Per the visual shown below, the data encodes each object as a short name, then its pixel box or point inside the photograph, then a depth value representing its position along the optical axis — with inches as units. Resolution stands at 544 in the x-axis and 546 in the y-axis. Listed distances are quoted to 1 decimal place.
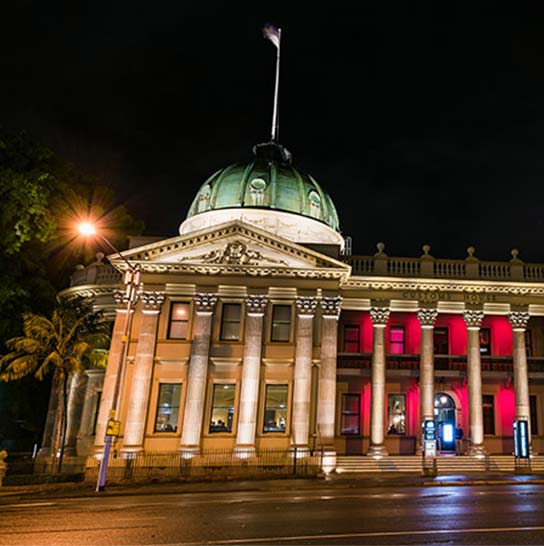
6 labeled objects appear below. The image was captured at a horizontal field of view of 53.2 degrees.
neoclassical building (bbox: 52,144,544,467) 1056.8
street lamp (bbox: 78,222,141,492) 762.8
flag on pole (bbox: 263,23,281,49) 1616.6
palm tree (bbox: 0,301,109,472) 976.3
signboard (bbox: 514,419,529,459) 986.7
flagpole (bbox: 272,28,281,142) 1712.6
